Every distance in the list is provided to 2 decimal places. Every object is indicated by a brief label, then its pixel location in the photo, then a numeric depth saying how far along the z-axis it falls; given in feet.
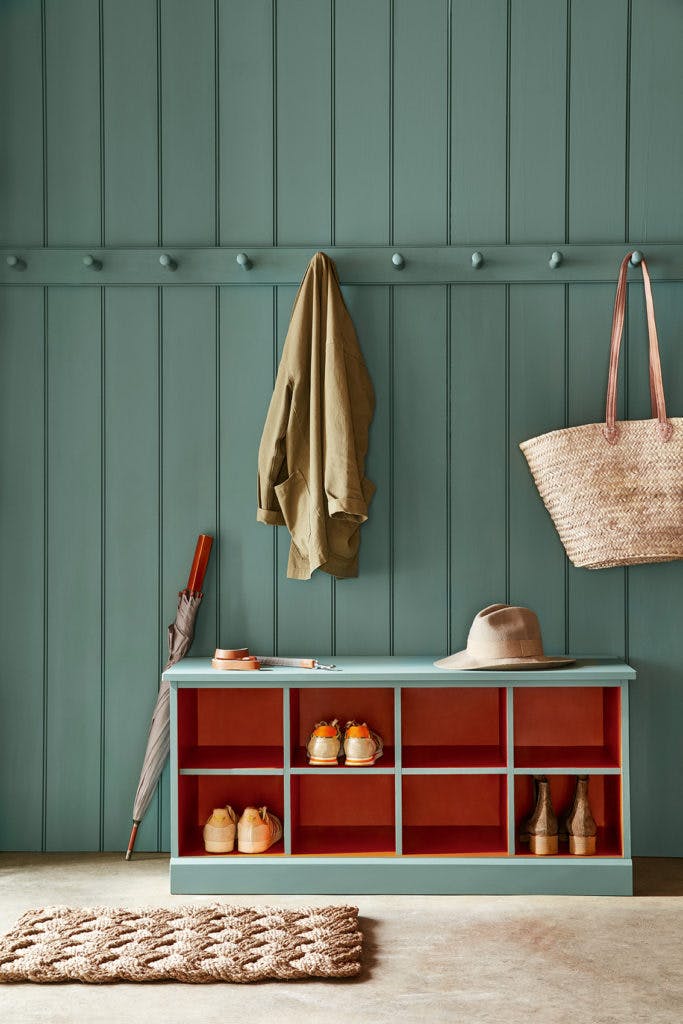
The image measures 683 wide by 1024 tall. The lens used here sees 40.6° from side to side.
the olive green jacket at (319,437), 8.76
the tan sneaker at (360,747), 8.39
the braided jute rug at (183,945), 6.61
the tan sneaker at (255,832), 8.39
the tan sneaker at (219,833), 8.41
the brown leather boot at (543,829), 8.36
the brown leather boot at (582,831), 8.31
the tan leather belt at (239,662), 8.42
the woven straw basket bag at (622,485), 8.52
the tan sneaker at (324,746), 8.40
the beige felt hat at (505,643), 8.27
